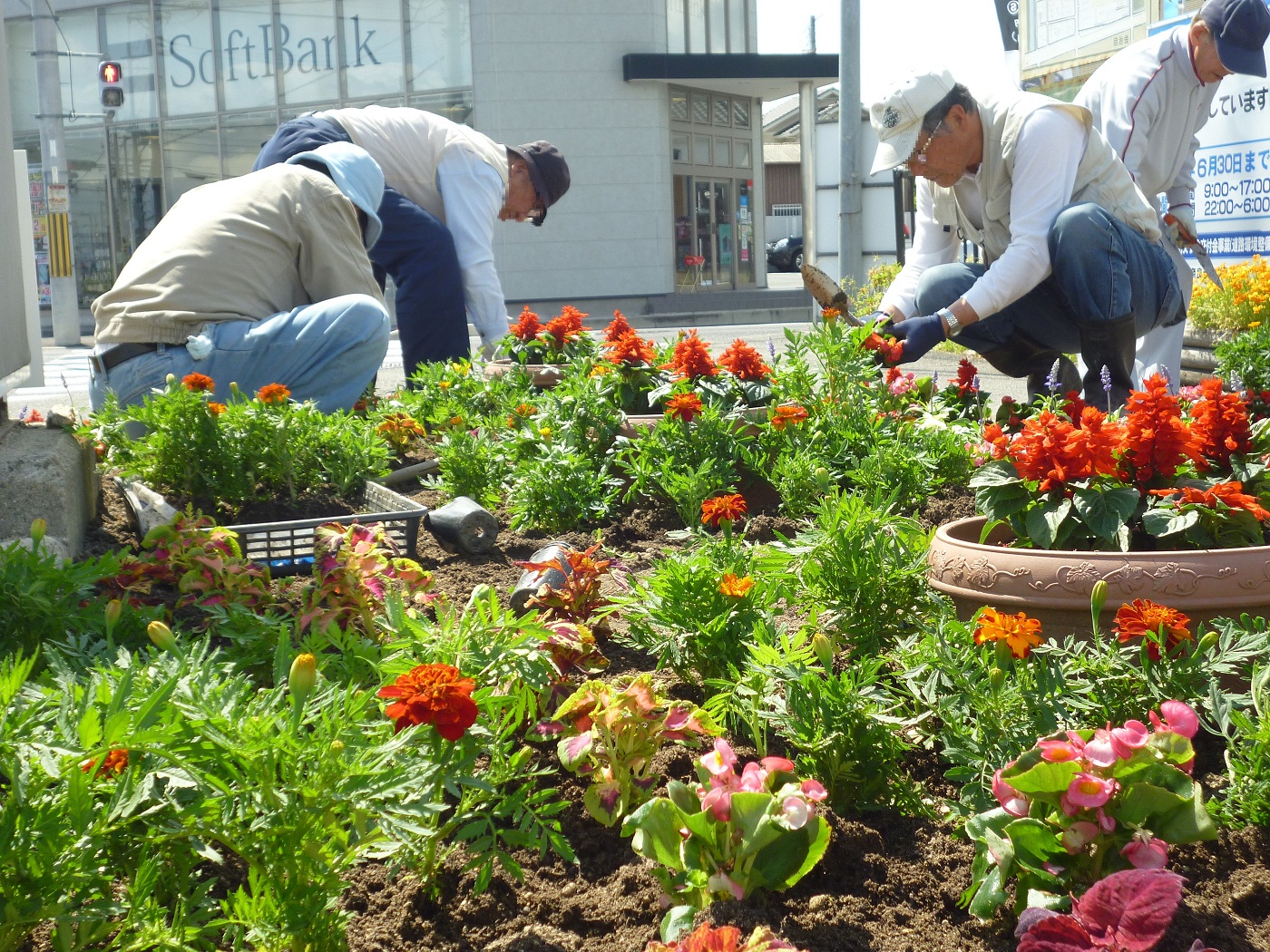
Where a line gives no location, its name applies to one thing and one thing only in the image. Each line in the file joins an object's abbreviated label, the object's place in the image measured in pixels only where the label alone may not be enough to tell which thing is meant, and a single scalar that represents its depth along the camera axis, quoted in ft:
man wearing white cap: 12.26
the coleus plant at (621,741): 5.09
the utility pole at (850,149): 34.60
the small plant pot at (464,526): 10.16
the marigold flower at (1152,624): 5.08
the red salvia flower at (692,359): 11.74
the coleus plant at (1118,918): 3.66
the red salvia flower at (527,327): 15.31
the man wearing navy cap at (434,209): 17.02
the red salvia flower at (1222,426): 6.93
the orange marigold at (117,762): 3.94
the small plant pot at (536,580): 7.22
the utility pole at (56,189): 55.93
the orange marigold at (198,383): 10.34
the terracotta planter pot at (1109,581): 6.02
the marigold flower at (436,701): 3.99
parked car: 116.06
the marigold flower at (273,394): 10.77
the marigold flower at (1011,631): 4.97
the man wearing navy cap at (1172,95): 15.44
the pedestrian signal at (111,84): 58.80
